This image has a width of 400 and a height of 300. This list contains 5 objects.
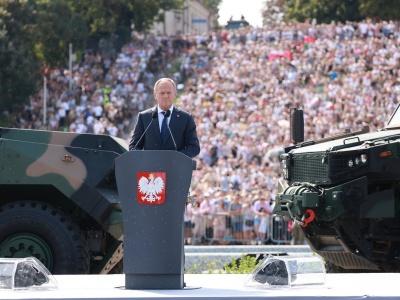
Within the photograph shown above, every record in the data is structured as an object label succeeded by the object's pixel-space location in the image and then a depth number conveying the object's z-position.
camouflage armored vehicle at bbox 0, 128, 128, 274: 12.28
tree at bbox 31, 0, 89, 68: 57.31
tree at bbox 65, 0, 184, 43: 68.00
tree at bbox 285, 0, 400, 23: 72.56
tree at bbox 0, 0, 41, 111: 48.88
